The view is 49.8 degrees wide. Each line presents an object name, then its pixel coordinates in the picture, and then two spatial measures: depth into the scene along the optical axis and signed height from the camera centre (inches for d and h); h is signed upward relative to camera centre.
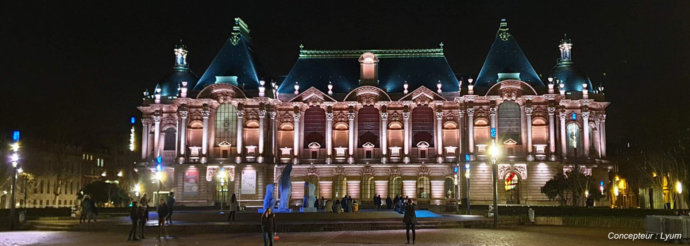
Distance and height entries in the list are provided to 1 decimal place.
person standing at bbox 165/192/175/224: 1591.3 -19.2
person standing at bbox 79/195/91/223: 1688.0 -27.1
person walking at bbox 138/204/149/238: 1268.5 -39.0
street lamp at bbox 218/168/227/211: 2800.2 +83.9
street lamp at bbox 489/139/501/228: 1610.1 +33.8
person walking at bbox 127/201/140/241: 1253.7 -40.1
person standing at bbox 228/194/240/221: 1726.6 -33.7
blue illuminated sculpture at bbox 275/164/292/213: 2015.9 +20.6
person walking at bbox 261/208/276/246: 1002.7 -38.3
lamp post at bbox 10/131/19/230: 1686.8 +77.4
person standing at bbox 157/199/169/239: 1343.5 -32.2
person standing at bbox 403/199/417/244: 1163.9 -36.1
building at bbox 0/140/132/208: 3085.6 +126.5
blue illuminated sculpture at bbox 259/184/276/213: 1809.3 -3.6
